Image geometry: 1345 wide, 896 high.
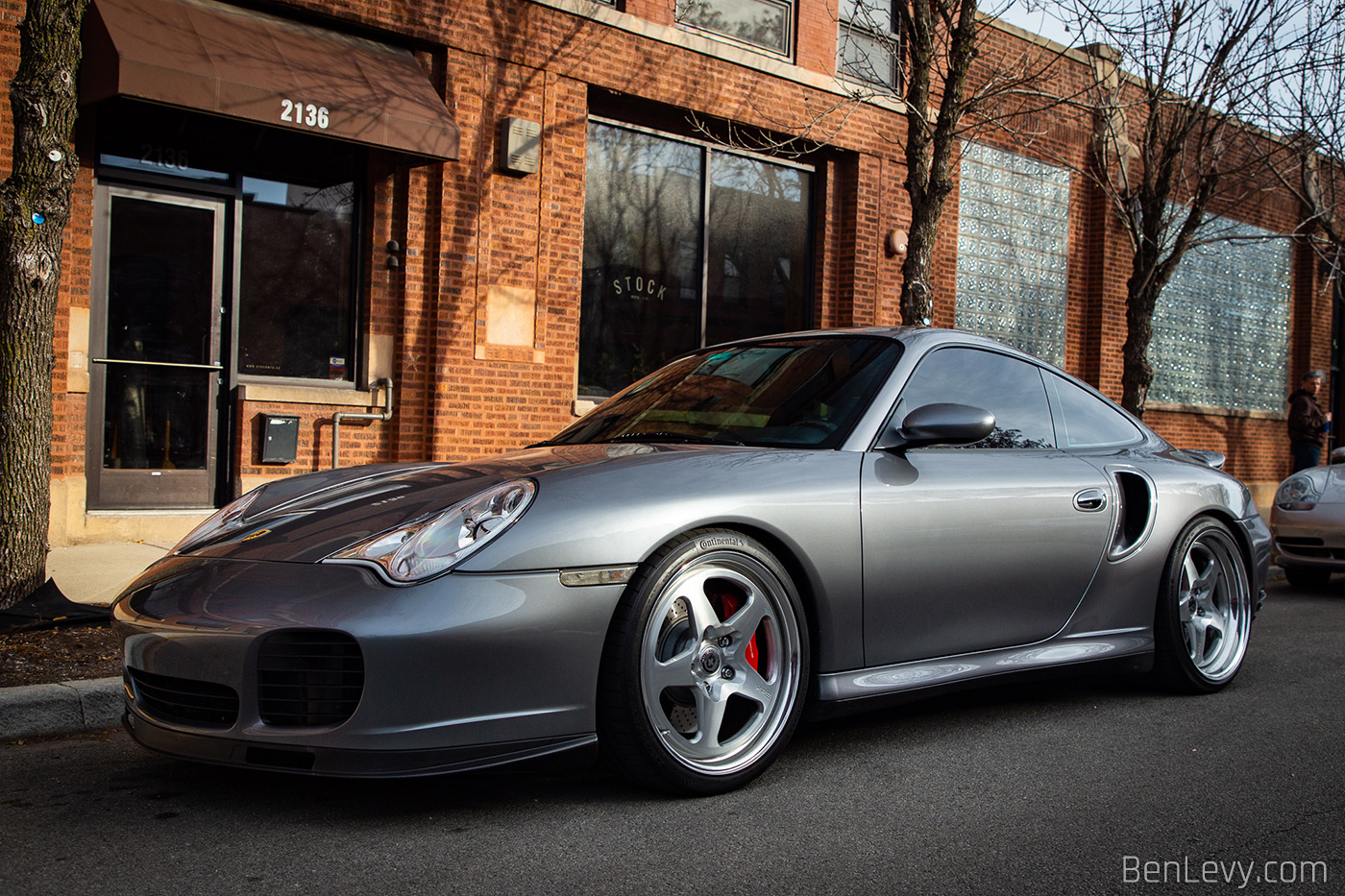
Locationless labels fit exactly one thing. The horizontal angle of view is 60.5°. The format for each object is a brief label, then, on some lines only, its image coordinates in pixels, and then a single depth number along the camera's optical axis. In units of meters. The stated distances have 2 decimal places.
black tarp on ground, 5.30
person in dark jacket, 14.44
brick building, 8.48
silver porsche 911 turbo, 2.84
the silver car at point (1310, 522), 8.50
